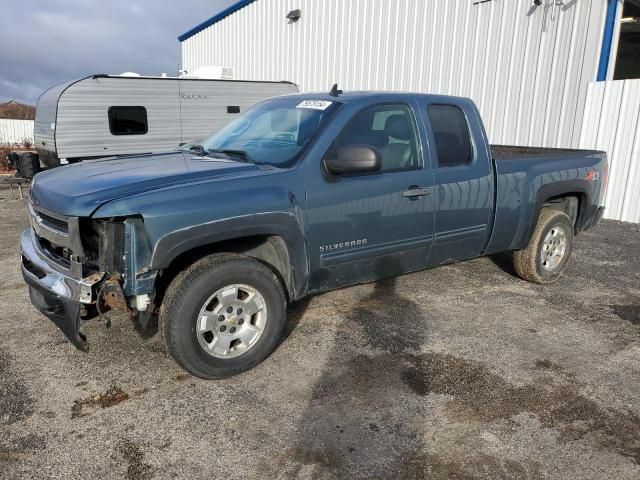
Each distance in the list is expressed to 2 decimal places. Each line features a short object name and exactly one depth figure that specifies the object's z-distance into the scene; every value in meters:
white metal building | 8.72
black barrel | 10.57
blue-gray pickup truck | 2.95
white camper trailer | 10.22
